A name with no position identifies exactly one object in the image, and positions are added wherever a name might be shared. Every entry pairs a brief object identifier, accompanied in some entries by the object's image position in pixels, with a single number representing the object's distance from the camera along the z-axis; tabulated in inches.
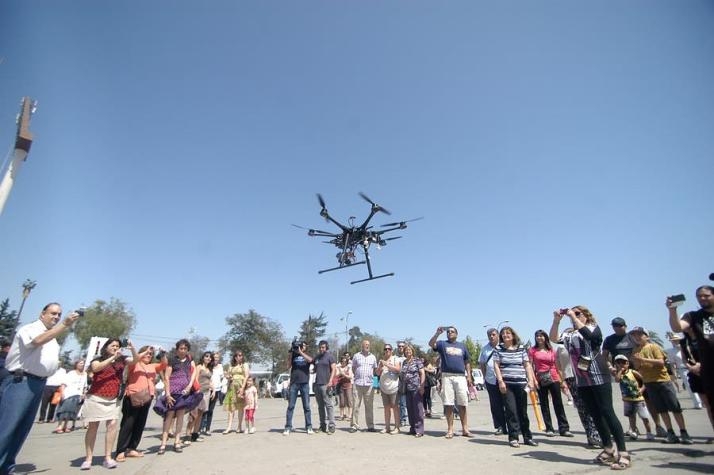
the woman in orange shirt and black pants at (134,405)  224.8
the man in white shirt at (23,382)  164.4
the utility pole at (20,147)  411.5
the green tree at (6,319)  2052.2
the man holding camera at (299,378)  311.1
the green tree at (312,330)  2250.0
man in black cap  243.0
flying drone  475.2
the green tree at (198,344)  2408.7
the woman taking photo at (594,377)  172.2
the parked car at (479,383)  1294.3
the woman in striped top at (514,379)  231.5
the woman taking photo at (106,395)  199.2
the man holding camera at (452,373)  269.9
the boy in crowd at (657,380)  224.2
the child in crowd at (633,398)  249.1
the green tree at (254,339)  1959.9
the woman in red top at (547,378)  272.5
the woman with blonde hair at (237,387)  333.7
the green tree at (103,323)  1841.2
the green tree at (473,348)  2248.3
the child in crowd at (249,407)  331.6
